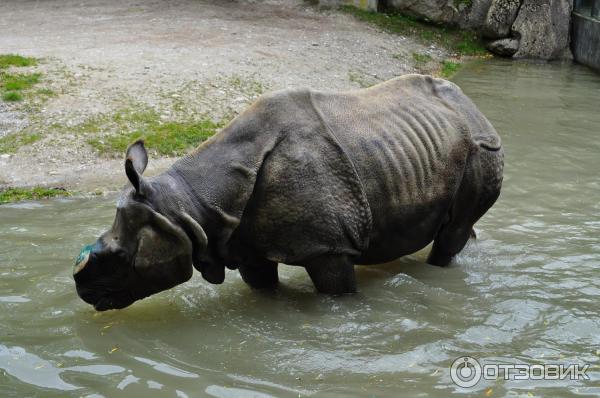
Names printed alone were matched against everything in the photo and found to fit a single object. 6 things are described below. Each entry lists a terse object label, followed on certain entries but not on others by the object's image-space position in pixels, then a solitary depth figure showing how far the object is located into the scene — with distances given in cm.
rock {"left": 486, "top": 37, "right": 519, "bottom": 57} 1989
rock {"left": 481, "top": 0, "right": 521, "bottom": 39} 2014
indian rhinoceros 575
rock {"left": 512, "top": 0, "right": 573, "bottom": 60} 1975
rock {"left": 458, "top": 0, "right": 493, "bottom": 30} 2077
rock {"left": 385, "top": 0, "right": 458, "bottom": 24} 2088
